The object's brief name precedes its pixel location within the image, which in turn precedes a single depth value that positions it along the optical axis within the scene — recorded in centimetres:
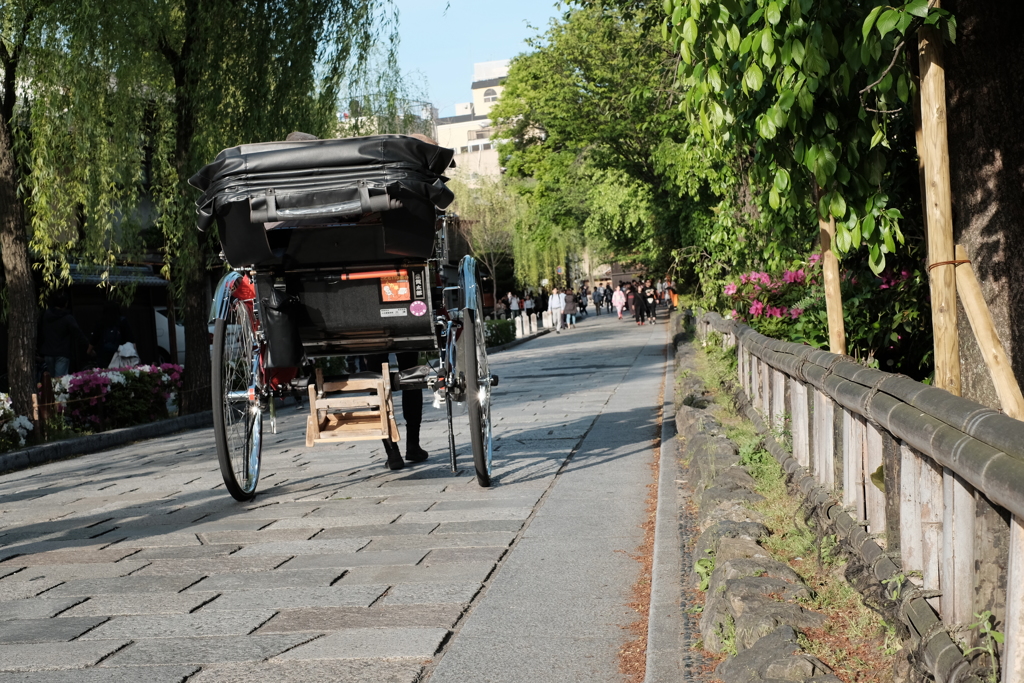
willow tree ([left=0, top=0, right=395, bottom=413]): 1395
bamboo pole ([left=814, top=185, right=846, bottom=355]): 711
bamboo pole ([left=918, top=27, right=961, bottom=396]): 478
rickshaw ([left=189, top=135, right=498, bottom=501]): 679
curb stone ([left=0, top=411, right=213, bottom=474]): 1130
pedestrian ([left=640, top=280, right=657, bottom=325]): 4814
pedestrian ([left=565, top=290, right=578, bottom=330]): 4734
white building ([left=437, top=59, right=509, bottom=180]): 13625
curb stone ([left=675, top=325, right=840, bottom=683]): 330
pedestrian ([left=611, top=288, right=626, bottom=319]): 5356
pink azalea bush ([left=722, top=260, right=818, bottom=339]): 1169
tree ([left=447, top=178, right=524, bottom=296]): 6525
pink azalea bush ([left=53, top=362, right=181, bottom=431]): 1351
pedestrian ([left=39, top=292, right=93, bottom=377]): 1547
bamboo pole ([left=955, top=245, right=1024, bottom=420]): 445
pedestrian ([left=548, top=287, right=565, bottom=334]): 4597
